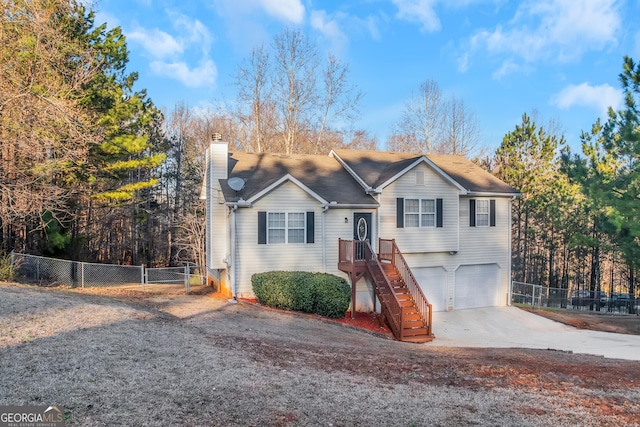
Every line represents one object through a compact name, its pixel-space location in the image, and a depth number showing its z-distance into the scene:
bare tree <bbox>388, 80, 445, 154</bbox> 33.16
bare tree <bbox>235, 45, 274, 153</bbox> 28.20
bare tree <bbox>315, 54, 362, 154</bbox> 28.81
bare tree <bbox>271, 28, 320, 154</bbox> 27.58
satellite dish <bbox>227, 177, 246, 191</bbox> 15.62
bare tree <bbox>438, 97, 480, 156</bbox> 34.09
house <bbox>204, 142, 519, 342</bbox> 15.64
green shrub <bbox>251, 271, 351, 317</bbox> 13.88
